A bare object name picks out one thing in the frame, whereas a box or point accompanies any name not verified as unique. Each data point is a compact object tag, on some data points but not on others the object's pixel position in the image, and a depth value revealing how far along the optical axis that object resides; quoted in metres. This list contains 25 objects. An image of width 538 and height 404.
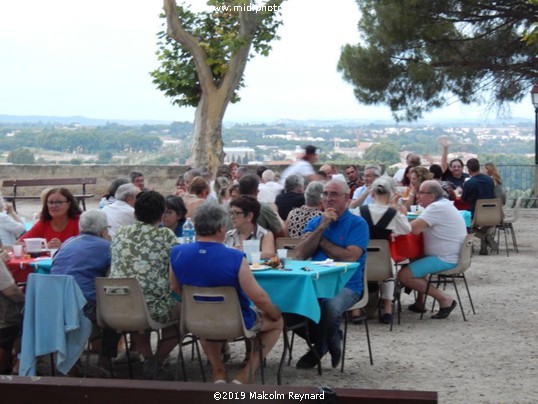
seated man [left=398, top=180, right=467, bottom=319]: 8.91
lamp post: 21.28
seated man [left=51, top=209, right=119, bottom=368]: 6.48
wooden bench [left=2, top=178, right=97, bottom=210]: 18.61
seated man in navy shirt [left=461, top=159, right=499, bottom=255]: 13.87
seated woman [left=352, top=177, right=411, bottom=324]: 8.58
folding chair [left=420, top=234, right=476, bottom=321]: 8.94
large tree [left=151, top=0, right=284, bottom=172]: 20.77
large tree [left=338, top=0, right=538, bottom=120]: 21.98
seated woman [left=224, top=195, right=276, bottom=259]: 7.17
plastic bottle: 7.91
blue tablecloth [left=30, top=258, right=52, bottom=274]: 6.98
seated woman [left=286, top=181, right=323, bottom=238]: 8.53
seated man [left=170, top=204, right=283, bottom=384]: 5.87
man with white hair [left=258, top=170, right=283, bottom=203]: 11.98
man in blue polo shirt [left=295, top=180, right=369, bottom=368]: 7.06
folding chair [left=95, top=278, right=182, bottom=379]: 6.17
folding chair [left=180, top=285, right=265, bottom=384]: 5.88
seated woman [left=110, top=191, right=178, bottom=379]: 6.32
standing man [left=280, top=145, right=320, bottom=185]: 13.38
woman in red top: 7.87
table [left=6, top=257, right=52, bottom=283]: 7.06
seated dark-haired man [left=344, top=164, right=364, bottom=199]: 14.04
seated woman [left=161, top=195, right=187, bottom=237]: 8.09
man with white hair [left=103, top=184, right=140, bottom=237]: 8.66
